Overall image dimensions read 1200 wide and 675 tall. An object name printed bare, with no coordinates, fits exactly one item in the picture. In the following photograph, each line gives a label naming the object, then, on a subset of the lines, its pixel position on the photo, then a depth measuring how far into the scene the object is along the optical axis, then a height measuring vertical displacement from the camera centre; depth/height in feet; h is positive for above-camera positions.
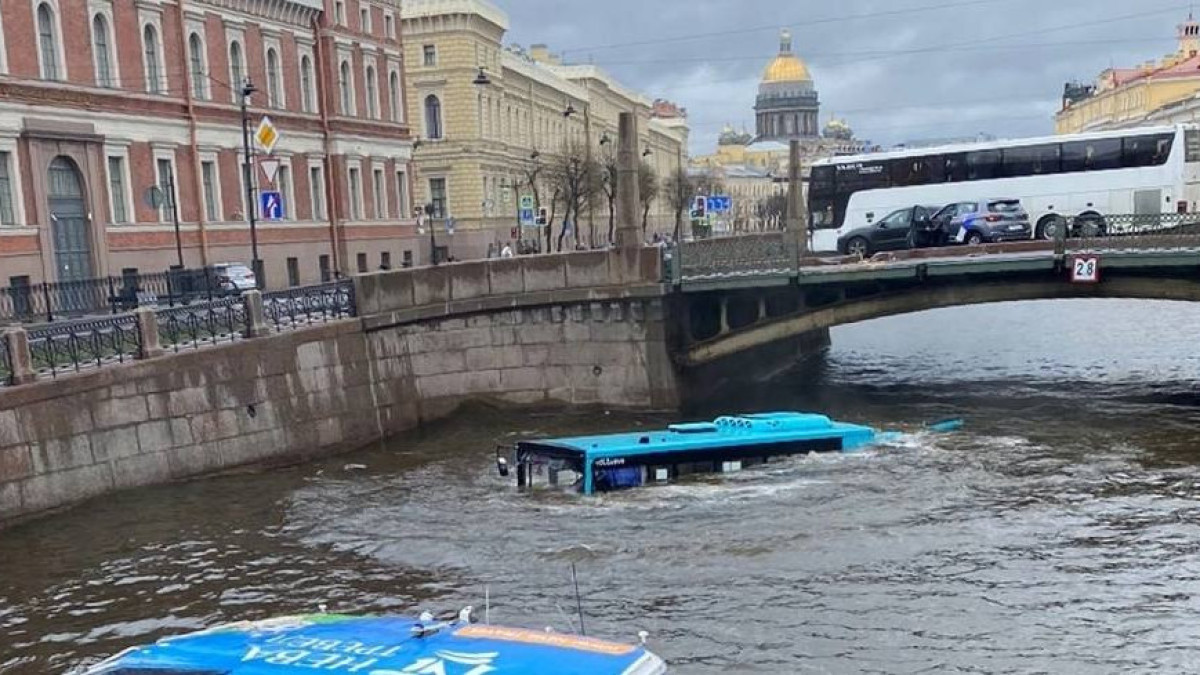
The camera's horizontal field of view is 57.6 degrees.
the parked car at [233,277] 112.57 -3.08
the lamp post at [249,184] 96.99 +5.66
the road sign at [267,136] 89.45 +9.06
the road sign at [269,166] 86.75 +6.37
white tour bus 117.08 +3.09
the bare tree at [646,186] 247.29 +9.09
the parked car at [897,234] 112.98 -2.23
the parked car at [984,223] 106.93 -1.56
